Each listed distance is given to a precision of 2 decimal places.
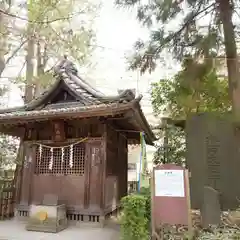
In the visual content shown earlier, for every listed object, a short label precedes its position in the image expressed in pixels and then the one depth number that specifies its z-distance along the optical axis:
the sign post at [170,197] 5.48
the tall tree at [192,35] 7.46
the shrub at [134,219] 5.52
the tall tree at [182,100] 8.12
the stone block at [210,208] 5.91
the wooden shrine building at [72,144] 8.14
